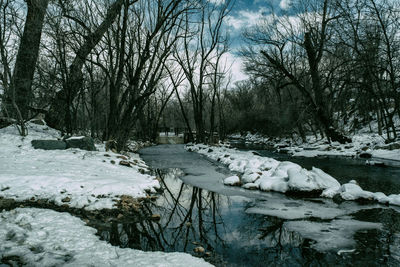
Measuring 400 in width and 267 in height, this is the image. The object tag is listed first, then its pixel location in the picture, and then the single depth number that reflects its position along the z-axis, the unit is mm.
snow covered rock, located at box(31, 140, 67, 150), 7086
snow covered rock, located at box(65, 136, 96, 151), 7715
